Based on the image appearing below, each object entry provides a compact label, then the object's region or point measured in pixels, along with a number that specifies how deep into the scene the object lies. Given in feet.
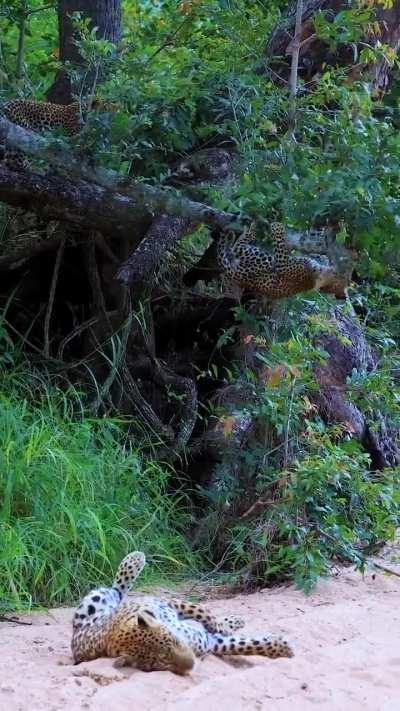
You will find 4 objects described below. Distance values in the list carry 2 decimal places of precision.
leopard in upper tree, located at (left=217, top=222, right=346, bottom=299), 38.99
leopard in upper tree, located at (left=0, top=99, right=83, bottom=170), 45.60
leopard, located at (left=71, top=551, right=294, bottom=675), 26.96
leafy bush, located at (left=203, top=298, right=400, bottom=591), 38.91
